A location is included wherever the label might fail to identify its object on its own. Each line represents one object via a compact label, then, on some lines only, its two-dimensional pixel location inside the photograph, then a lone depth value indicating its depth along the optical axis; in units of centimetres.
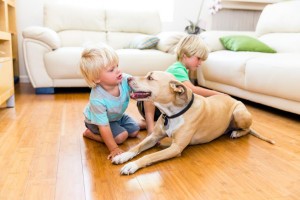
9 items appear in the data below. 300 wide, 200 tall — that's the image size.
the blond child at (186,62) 192
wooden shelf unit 236
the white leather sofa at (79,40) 322
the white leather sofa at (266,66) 228
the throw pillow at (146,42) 358
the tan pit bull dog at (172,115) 151
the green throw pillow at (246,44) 320
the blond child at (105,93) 158
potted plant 427
